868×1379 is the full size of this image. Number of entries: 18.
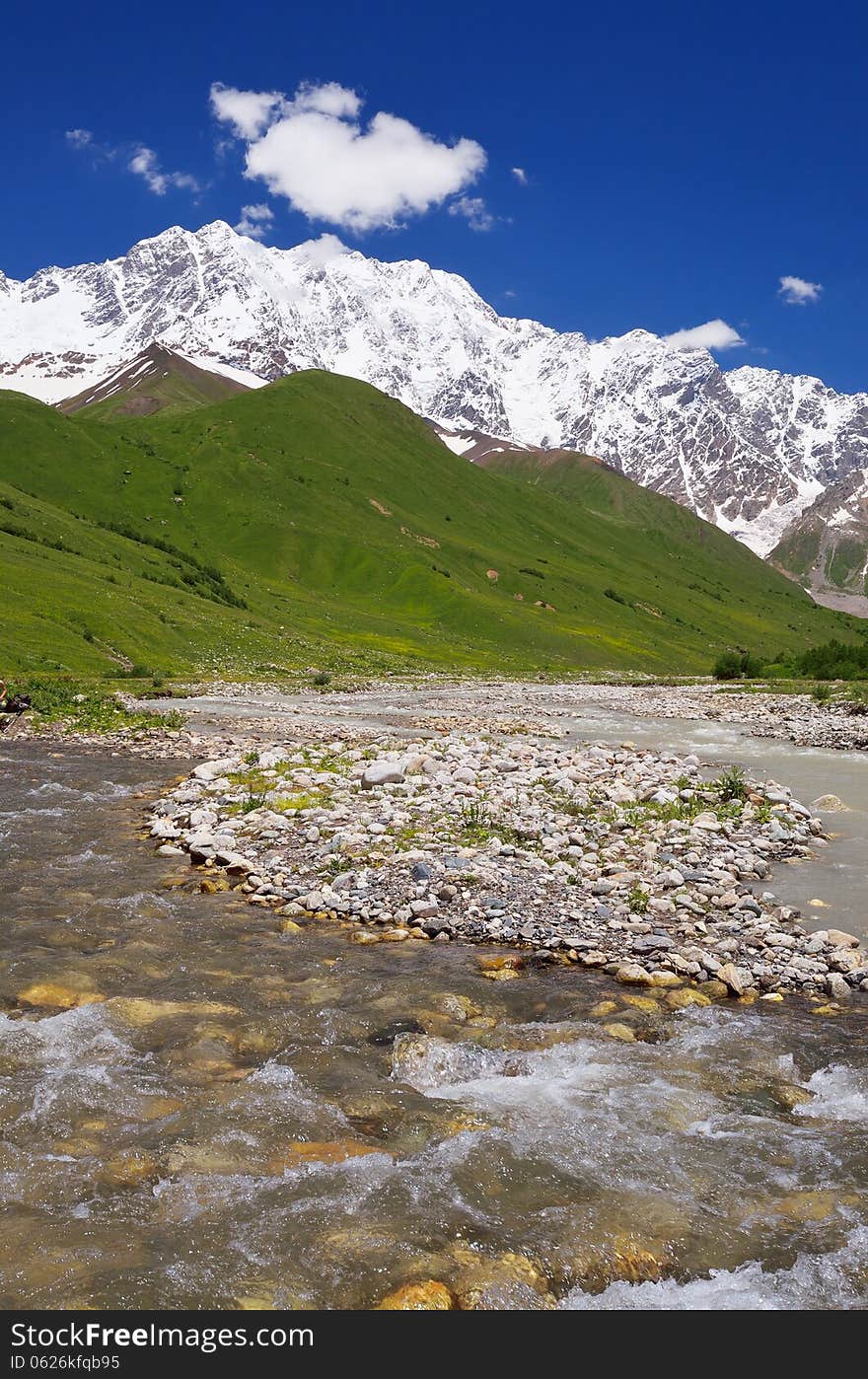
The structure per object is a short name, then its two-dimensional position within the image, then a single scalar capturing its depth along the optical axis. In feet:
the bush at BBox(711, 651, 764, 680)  357.82
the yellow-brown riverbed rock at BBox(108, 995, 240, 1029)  38.91
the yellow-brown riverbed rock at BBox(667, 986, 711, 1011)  42.37
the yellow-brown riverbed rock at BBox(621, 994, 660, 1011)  41.98
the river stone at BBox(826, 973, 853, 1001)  43.65
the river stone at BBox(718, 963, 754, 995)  43.55
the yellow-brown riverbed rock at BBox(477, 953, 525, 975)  46.73
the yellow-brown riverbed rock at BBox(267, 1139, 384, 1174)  29.17
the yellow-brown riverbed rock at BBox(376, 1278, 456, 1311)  22.87
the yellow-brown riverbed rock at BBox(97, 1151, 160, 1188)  27.61
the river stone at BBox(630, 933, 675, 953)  48.01
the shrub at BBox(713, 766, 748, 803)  85.40
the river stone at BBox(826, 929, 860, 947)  48.70
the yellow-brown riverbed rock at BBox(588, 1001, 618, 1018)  41.45
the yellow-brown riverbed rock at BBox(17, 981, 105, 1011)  40.04
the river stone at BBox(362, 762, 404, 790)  89.66
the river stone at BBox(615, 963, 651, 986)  44.75
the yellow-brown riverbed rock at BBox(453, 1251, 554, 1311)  23.17
